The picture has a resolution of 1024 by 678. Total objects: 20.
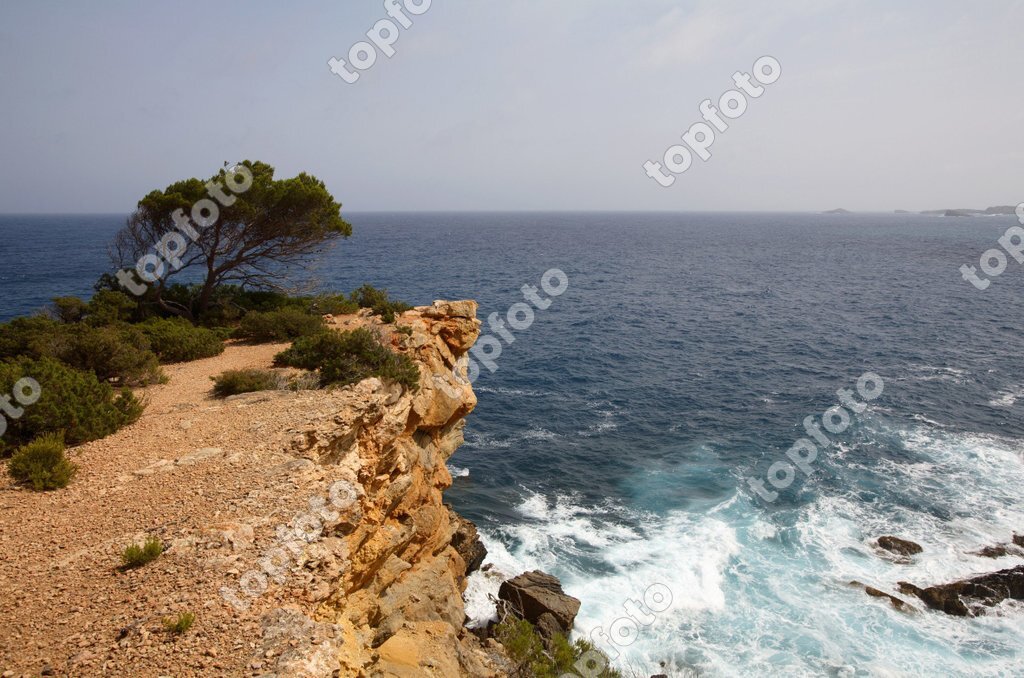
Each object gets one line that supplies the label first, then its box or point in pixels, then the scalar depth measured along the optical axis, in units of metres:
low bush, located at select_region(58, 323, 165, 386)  15.46
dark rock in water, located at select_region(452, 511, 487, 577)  20.91
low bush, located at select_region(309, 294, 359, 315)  23.56
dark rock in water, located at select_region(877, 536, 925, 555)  21.66
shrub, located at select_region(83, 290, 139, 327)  19.44
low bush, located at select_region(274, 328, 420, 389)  16.06
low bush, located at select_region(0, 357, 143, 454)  12.25
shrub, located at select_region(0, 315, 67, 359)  15.45
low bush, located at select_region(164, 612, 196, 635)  7.74
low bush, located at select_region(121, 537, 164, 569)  8.86
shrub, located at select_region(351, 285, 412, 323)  22.17
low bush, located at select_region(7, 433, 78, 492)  10.99
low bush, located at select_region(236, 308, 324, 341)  20.72
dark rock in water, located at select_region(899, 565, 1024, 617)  19.36
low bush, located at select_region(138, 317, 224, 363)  18.83
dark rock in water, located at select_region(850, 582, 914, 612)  19.23
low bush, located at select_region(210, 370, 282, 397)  15.50
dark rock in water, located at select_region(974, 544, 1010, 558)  21.41
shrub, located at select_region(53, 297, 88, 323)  19.47
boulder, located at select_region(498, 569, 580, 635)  18.28
